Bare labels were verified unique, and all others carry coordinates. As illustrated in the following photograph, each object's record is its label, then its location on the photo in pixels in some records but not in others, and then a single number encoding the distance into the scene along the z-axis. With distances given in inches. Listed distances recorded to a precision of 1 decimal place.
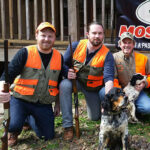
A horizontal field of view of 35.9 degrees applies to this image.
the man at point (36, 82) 134.4
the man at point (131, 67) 161.0
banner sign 210.8
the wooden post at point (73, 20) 216.9
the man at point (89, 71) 146.4
